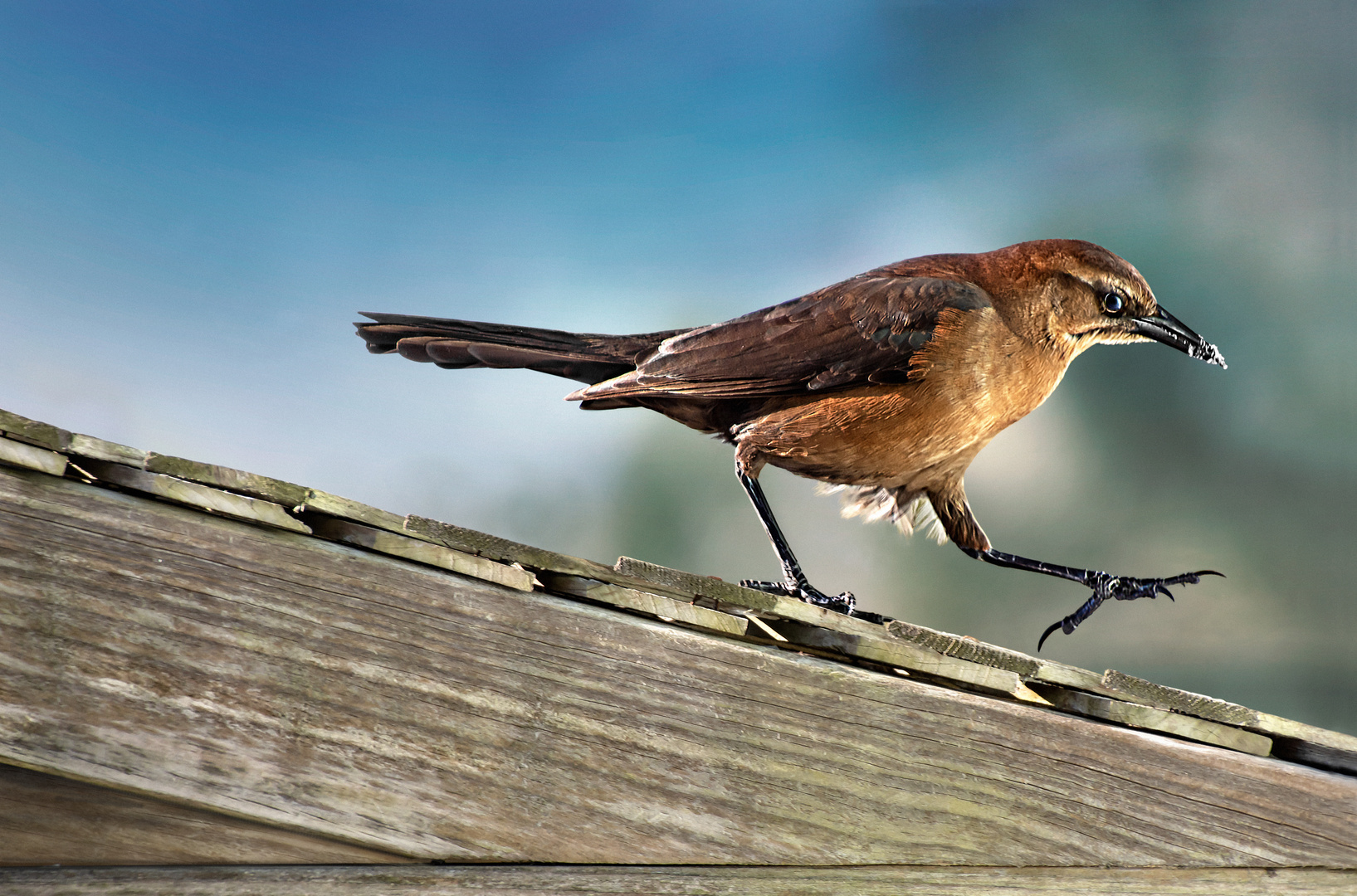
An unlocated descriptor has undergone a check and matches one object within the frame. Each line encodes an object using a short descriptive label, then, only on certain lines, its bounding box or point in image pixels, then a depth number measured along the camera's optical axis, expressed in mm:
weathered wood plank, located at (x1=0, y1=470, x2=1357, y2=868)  7017
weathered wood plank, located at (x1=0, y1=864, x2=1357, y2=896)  7424
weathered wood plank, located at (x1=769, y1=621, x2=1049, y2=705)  8054
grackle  8183
